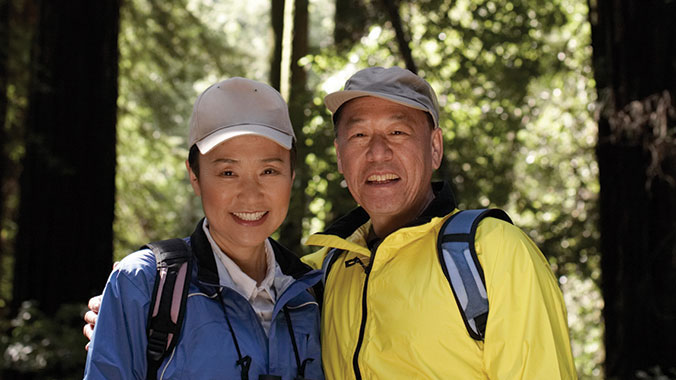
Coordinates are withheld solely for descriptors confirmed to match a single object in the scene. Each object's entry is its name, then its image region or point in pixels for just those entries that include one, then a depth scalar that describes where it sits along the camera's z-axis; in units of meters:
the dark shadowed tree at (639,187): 4.98
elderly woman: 2.29
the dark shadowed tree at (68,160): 6.50
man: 2.28
